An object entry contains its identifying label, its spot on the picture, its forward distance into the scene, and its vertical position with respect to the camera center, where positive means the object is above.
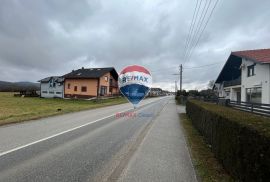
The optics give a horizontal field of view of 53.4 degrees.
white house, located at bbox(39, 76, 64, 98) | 61.16 +1.83
